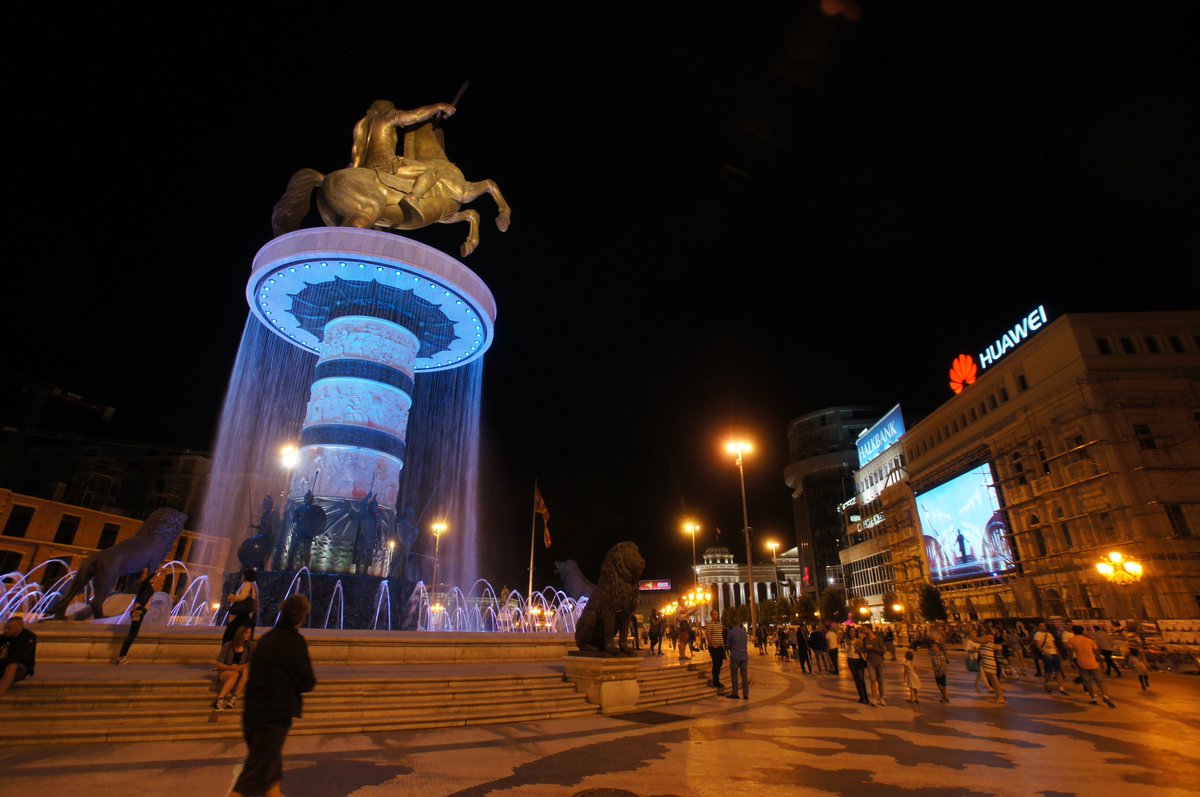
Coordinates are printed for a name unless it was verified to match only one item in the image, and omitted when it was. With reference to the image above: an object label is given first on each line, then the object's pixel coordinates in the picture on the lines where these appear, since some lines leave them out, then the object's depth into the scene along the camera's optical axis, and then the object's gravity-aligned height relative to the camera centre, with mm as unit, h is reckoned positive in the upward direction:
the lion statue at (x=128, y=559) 13008 +1256
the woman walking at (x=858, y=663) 13578 -1251
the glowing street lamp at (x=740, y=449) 23688 +6601
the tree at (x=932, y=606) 49031 +306
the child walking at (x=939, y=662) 13523 -1217
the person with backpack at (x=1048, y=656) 16016 -1286
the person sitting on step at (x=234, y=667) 8641 -803
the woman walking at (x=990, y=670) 13523 -1413
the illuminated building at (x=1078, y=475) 33250 +9106
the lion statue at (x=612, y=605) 13102 +150
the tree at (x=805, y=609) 75375 +178
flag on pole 34484 +6349
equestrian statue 22766 +17130
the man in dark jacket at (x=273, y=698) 4379 -662
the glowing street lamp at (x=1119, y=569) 26625 +1909
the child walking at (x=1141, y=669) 16266 -1685
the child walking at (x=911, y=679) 13922 -1657
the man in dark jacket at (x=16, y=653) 7750 -515
